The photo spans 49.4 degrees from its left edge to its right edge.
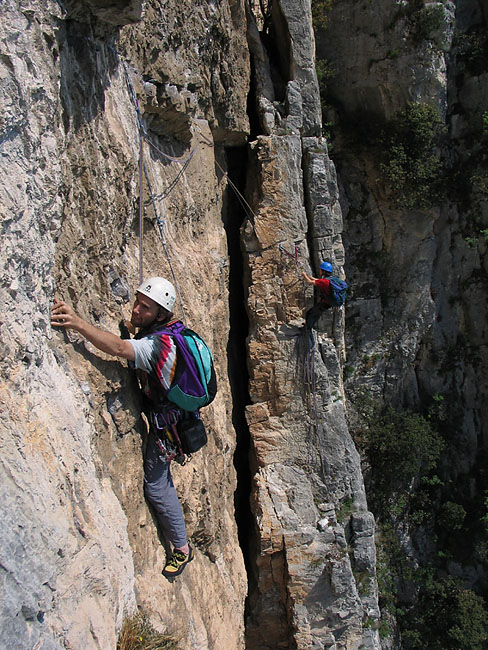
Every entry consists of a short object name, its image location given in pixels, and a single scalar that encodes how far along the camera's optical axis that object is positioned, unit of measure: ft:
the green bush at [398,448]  45.16
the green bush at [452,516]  47.75
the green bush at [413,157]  42.42
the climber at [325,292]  27.86
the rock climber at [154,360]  11.55
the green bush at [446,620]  44.52
